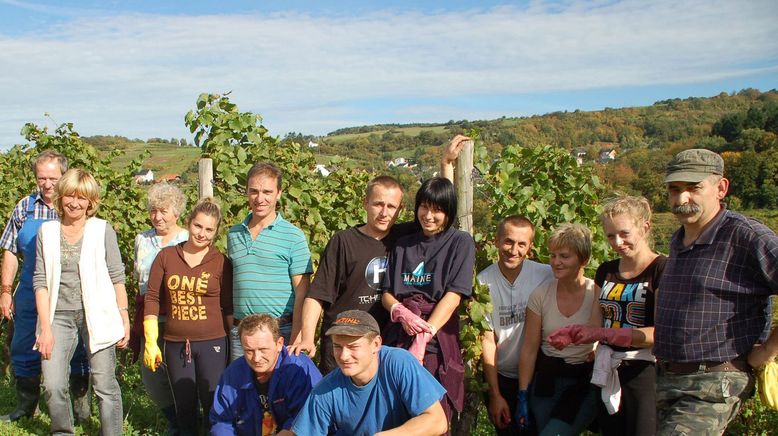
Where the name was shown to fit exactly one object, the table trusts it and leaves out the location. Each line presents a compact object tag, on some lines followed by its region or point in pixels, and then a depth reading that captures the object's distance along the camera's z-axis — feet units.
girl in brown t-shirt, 11.93
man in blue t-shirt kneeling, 8.80
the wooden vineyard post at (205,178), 14.87
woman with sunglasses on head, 9.76
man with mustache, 8.52
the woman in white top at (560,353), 10.56
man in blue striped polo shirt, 11.68
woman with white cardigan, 12.39
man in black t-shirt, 10.60
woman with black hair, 10.11
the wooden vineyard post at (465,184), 12.07
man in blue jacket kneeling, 10.26
